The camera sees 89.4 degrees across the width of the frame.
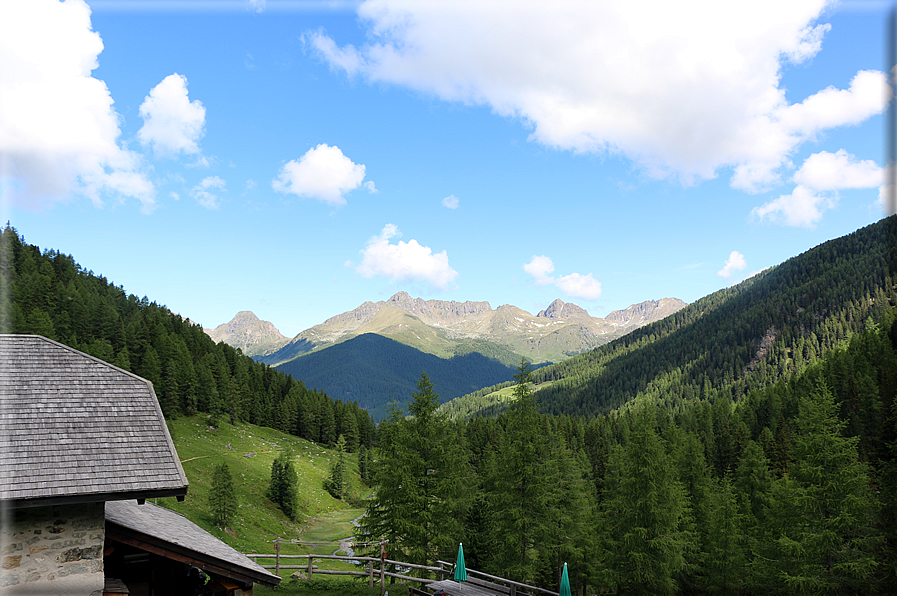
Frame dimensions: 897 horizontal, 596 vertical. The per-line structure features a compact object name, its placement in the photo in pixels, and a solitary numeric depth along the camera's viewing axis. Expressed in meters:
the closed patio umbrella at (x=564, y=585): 13.99
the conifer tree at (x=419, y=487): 27.62
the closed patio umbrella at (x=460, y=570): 17.55
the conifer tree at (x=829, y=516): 25.86
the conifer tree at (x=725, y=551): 40.28
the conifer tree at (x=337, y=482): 80.88
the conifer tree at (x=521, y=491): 28.08
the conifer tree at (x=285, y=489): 59.69
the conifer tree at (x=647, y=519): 30.66
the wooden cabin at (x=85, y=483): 8.97
